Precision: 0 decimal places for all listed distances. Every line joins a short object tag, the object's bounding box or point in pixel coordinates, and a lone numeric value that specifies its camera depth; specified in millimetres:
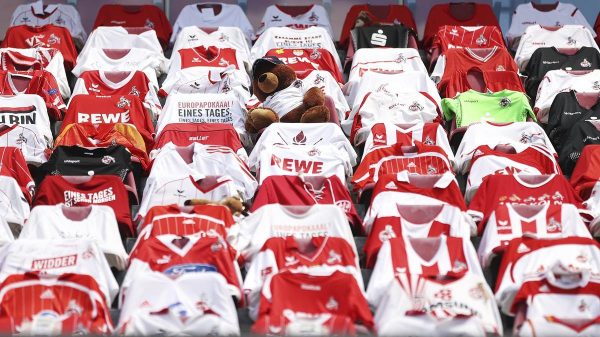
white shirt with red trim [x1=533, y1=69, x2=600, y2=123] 21094
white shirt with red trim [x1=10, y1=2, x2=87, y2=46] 24281
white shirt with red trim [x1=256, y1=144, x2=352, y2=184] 18687
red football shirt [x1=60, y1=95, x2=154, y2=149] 20328
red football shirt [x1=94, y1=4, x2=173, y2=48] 24562
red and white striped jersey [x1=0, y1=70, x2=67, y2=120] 21000
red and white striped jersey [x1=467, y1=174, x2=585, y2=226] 18016
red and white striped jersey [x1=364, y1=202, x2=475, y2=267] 17172
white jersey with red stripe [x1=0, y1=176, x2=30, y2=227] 17797
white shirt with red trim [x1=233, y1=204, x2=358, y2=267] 16969
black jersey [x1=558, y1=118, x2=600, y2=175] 19562
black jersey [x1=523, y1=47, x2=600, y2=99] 22187
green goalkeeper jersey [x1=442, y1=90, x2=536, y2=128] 20562
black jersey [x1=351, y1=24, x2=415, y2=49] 23422
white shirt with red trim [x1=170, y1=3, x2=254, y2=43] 24609
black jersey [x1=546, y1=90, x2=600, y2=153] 20172
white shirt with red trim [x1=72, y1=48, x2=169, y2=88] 22422
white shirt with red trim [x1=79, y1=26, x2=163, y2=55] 23172
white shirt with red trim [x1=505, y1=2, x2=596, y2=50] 24406
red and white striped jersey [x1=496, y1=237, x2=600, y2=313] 16187
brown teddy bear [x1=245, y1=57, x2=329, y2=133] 20047
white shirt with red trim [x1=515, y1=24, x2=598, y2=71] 23109
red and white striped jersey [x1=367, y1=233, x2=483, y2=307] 16375
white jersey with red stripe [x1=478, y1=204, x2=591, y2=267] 17062
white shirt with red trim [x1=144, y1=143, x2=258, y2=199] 18469
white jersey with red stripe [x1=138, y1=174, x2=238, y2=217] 17922
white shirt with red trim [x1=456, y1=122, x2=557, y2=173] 19437
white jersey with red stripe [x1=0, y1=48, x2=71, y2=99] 22094
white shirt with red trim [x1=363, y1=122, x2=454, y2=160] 19562
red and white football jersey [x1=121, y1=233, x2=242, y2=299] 16234
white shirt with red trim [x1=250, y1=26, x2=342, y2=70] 23203
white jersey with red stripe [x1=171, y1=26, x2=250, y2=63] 23047
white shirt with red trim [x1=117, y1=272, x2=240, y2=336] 15227
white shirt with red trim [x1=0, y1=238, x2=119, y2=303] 16187
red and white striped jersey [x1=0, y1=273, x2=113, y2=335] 15344
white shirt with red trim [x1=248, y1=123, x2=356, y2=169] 19453
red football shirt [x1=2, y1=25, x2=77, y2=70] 23219
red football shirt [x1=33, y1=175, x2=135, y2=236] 18047
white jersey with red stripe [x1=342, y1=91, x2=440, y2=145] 20391
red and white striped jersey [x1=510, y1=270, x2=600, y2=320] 15773
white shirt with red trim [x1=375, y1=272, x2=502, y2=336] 15469
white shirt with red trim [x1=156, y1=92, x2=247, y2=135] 20500
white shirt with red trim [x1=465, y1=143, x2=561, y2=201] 18750
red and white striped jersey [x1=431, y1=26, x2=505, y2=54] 23359
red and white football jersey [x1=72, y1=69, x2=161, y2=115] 21422
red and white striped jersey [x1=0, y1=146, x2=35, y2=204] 18406
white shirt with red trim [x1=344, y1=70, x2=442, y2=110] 21234
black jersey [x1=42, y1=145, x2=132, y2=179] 18750
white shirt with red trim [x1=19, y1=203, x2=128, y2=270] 17141
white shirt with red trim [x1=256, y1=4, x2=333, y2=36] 24469
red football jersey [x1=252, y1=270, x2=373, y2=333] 15586
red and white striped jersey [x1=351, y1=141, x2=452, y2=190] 18859
